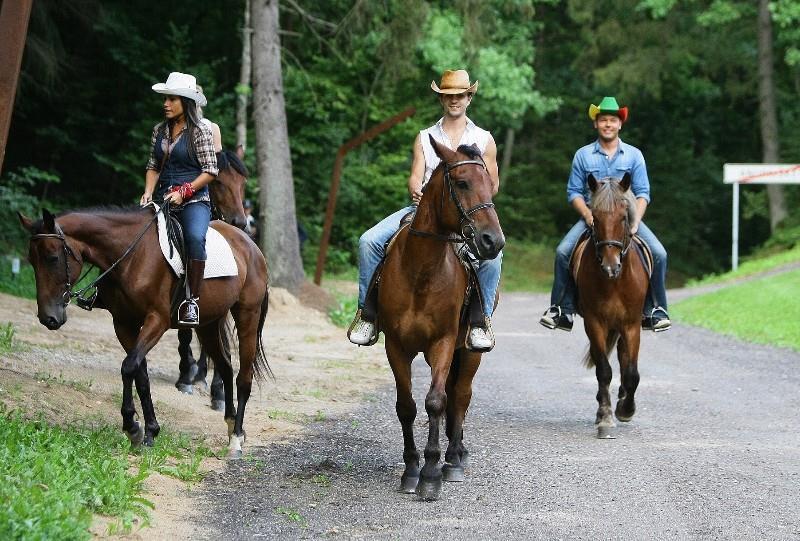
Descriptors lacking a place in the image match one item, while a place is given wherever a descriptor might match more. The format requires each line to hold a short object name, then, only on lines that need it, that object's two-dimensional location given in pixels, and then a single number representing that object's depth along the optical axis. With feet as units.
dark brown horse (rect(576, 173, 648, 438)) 67.10
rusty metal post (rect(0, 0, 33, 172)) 53.52
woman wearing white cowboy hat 60.18
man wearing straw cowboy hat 53.37
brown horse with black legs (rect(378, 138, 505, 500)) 48.53
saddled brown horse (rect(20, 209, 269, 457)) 52.83
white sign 213.48
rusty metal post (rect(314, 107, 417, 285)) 132.61
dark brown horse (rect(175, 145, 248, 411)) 74.55
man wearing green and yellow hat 72.08
